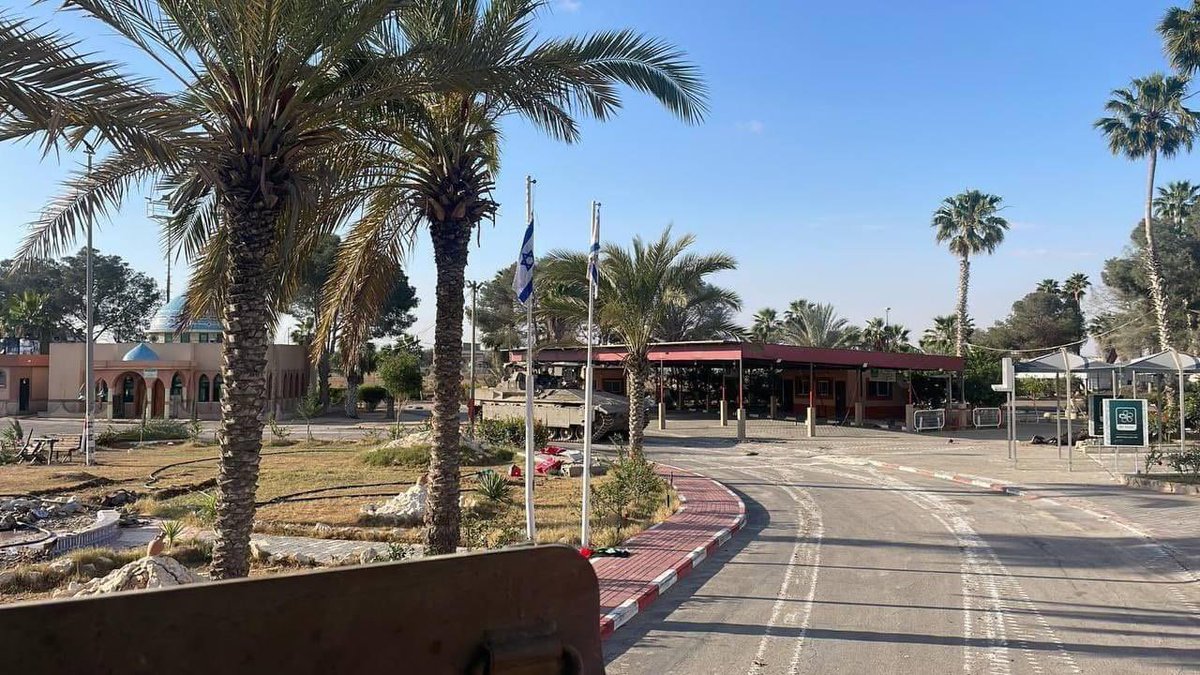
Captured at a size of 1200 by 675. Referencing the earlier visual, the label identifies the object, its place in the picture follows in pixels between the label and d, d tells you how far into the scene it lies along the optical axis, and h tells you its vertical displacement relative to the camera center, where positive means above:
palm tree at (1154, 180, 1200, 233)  56.59 +12.86
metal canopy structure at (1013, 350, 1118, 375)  25.25 +0.52
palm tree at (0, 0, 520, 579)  6.80 +2.15
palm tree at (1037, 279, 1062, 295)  64.38 +7.48
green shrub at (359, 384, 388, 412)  56.50 -1.61
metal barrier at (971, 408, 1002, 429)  38.09 -1.82
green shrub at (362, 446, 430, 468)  22.20 -2.34
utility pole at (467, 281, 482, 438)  25.91 -0.38
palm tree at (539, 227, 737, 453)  19.08 +2.18
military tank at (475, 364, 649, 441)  28.70 -1.22
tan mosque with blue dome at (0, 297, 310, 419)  45.41 -0.43
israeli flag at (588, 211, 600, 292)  10.83 +1.62
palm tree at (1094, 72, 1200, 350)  38.22 +12.36
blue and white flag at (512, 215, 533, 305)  9.96 +1.26
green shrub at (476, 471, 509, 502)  14.57 -2.06
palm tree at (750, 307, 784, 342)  61.62 +4.04
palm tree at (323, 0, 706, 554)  8.73 +2.82
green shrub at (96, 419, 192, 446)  29.77 -2.42
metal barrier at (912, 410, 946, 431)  35.47 -1.81
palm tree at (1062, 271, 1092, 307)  63.09 +7.45
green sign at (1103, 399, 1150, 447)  18.94 -0.96
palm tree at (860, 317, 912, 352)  57.41 +3.10
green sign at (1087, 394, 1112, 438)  22.45 -1.23
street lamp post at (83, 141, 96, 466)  22.60 -1.30
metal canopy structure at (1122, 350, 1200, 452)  22.09 +0.53
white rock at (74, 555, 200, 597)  7.43 -1.92
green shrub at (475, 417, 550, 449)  25.83 -1.89
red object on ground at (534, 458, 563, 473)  19.44 -2.20
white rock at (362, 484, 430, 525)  12.89 -2.20
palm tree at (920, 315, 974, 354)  56.59 +3.24
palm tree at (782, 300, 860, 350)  51.62 +3.12
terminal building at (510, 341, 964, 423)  34.16 +0.05
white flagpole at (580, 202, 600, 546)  9.91 -0.73
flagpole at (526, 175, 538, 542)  9.43 -0.37
